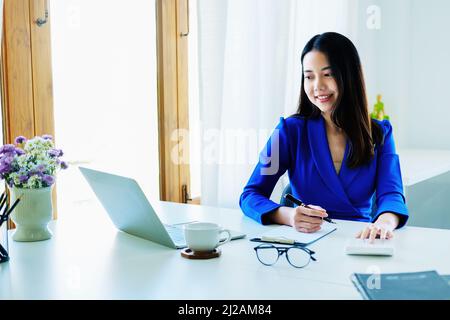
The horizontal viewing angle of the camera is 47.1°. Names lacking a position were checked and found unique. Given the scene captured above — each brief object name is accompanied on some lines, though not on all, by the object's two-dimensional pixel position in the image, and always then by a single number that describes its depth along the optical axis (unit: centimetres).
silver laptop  123
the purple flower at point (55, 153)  134
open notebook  128
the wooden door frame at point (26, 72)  194
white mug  117
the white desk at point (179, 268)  95
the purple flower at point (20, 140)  132
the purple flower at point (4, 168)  127
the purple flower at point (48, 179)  130
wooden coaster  116
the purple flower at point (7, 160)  126
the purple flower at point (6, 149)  127
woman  177
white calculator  116
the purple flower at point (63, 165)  135
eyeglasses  112
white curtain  280
